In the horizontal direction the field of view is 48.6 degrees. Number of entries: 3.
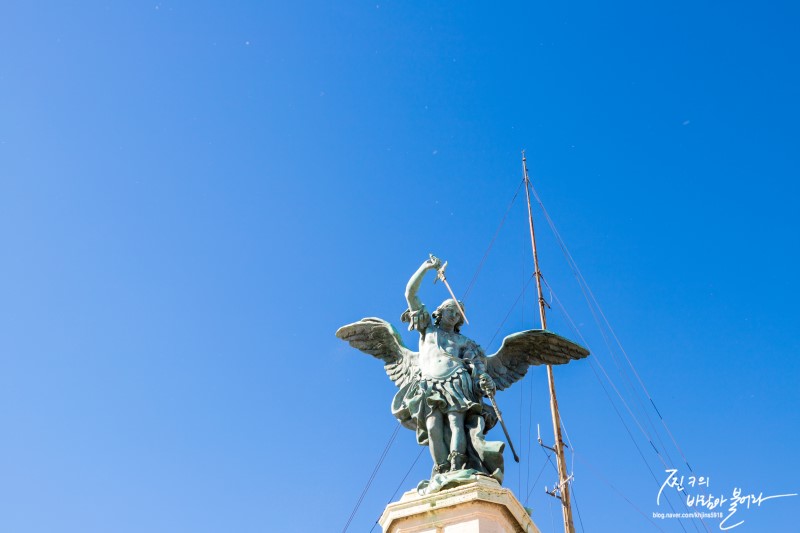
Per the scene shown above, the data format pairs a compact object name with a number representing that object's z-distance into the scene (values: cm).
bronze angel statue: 843
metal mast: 2028
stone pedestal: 758
